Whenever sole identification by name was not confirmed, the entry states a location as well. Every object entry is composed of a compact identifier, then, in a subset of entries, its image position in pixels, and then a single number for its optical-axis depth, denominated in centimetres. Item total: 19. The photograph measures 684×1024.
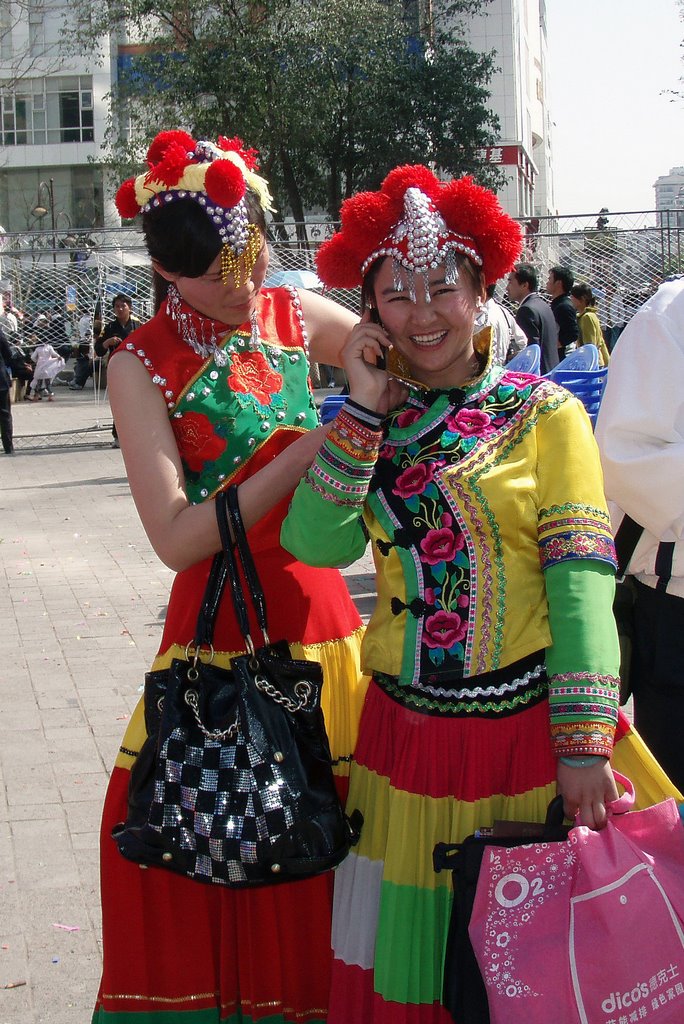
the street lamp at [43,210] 1698
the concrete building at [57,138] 4438
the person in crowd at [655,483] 255
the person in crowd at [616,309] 1488
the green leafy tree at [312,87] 2361
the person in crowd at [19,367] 1557
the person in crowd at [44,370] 2338
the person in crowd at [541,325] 921
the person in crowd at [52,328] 1933
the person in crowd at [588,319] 1116
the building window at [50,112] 4488
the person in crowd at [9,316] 1808
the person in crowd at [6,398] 1420
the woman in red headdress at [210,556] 232
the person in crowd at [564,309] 1110
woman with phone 200
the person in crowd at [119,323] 1540
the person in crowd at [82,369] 2380
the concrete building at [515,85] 4284
